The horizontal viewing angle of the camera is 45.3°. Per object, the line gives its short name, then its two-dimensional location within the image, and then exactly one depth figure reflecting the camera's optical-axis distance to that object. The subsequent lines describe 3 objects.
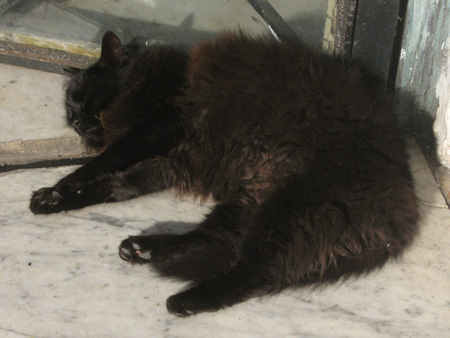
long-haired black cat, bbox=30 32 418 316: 2.09
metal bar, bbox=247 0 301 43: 2.84
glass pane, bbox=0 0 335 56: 2.98
